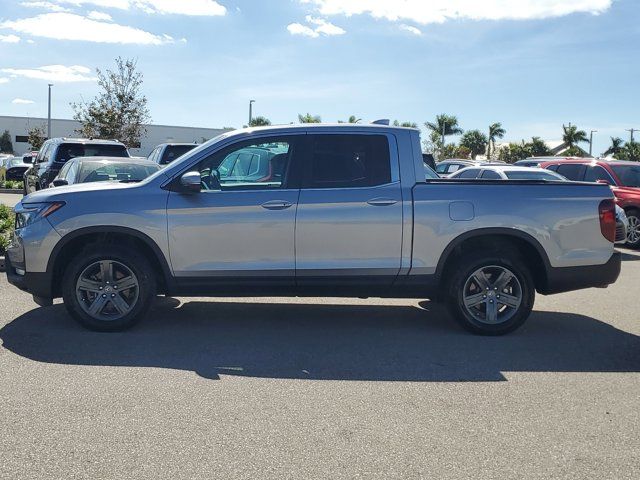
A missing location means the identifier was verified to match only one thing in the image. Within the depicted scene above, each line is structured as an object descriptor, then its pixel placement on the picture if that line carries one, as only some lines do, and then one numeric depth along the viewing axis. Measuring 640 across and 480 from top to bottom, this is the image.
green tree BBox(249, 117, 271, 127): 53.62
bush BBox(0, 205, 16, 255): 9.88
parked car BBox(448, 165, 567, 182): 12.95
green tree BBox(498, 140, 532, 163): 66.24
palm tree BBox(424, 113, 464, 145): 66.56
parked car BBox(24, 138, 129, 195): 14.41
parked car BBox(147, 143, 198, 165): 18.68
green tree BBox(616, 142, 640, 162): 67.08
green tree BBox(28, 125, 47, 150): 46.12
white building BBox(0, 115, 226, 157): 69.25
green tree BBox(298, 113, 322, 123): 44.02
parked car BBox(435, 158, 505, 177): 20.16
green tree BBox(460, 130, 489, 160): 72.75
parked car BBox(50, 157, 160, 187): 10.92
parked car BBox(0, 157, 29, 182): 20.98
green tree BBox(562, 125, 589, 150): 76.25
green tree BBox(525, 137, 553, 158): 67.12
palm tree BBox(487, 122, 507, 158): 71.69
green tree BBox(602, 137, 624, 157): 76.51
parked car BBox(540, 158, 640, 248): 14.03
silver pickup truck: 6.43
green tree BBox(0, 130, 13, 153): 69.50
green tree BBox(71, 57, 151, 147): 28.92
